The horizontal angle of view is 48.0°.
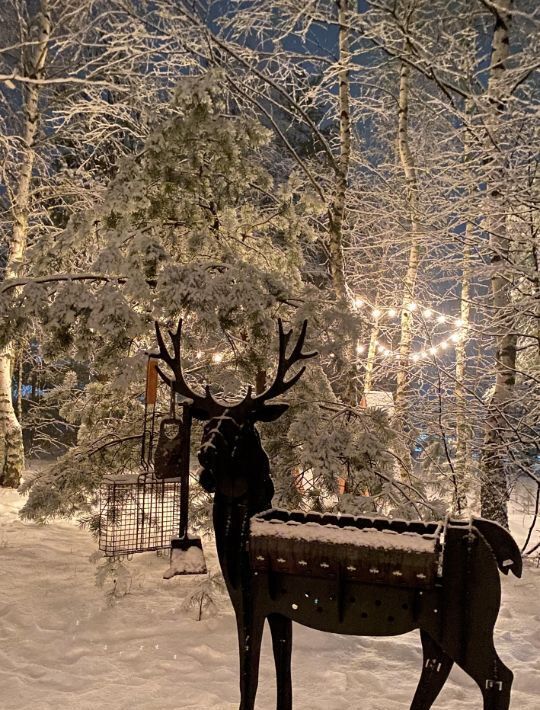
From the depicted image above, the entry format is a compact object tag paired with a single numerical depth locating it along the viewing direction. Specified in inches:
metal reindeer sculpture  106.5
